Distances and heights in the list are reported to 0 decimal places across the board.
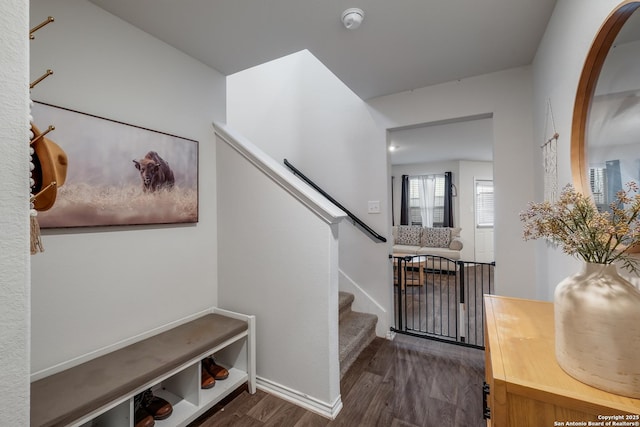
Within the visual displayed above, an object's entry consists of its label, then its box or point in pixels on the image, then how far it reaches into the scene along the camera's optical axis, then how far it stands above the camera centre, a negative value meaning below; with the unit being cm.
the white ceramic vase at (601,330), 59 -26
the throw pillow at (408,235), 618 -42
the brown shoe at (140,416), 139 -105
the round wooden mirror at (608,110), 77 +36
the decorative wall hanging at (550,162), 144 +31
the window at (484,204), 634 +30
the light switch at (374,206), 267 +11
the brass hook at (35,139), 70 +21
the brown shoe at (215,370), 179 -102
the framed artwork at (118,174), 132 +27
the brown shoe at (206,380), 170 -103
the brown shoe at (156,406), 147 -104
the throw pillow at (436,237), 579 -44
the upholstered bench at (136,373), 107 -73
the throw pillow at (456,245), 554 -58
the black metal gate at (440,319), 258 -117
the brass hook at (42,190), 70 +8
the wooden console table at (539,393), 59 -42
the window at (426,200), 655 +42
